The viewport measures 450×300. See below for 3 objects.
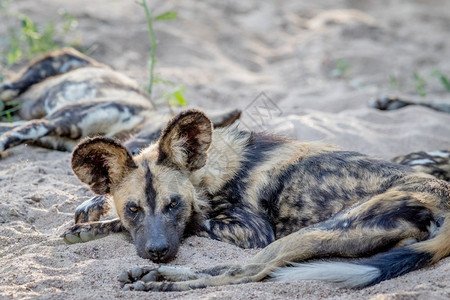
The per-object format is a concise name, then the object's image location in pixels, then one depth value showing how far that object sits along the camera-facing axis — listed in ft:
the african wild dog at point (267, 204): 15.97
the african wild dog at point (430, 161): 24.79
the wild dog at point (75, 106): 29.25
